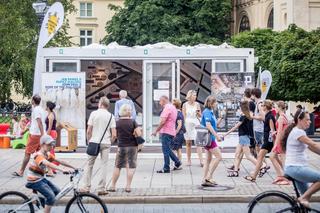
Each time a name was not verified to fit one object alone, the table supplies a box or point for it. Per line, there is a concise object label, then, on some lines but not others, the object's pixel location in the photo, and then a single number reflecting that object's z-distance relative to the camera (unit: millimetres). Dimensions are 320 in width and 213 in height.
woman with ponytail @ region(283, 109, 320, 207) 9674
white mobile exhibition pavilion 20281
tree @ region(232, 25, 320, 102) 36469
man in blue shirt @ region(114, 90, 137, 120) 19438
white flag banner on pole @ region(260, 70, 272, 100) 23250
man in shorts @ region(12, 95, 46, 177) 15562
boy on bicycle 9961
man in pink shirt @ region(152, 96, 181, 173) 16562
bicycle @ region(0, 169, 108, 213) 10023
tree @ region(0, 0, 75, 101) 39969
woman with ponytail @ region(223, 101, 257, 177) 15664
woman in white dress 18266
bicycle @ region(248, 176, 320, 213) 9594
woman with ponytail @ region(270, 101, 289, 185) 14734
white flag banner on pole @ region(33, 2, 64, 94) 19719
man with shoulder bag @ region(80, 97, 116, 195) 13633
